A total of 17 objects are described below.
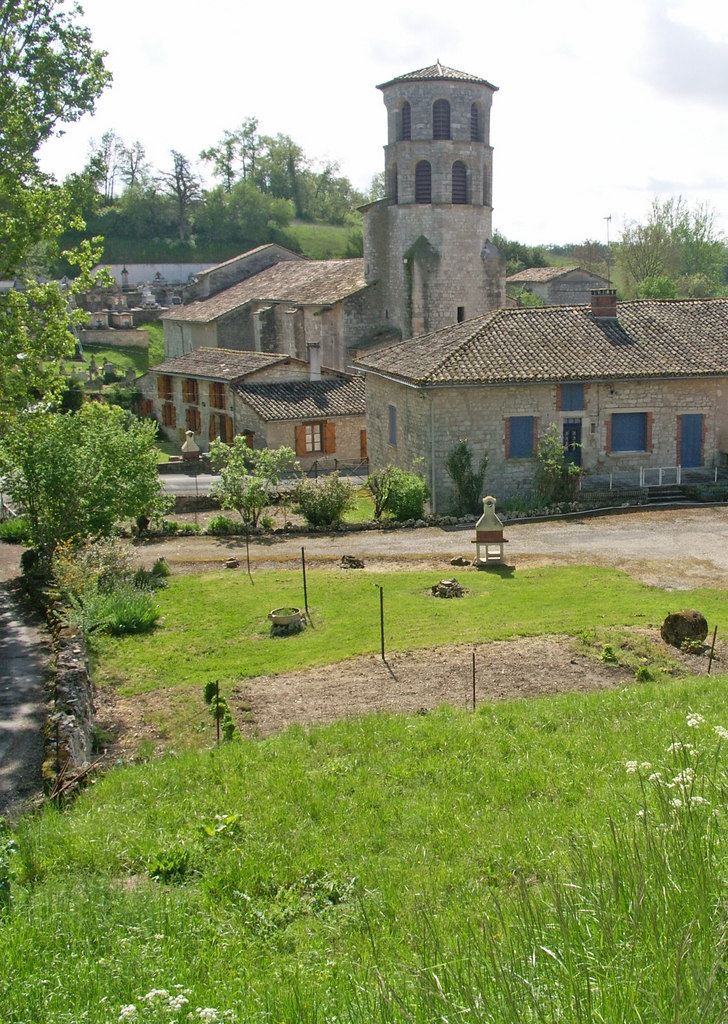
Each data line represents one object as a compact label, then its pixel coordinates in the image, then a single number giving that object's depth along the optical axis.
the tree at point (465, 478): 25.84
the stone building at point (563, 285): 66.81
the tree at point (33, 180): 16.72
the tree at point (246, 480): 24.47
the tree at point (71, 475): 18.55
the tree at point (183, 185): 92.50
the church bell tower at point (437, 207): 39.38
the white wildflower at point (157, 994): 3.90
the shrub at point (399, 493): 25.30
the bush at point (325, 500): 24.61
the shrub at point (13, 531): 24.28
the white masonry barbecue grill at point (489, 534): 20.12
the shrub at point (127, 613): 16.34
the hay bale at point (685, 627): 14.30
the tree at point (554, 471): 26.12
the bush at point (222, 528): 24.89
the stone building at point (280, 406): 35.91
